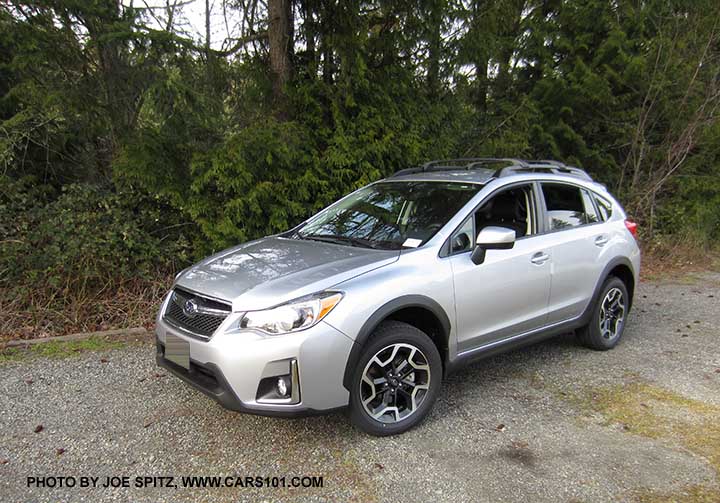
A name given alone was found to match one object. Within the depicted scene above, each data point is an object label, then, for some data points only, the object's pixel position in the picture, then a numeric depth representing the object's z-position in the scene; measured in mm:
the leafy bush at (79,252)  5266
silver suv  2779
